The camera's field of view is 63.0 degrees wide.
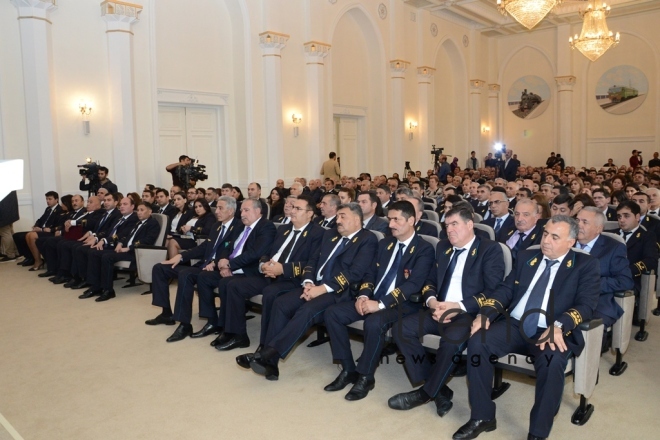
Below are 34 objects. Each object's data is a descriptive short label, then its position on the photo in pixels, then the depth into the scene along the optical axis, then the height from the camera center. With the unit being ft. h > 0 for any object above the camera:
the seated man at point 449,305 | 10.77 -2.86
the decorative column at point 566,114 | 64.23 +6.37
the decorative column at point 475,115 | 64.39 +6.53
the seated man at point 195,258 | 17.12 -2.61
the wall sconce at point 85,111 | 31.48 +4.03
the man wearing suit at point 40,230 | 26.58 -2.41
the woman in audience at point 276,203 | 28.66 -1.50
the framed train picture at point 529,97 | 67.10 +8.98
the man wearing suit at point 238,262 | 15.42 -2.53
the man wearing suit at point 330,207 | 17.82 -1.11
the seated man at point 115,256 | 20.63 -2.95
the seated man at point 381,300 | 11.83 -2.96
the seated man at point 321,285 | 12.56 -2.81
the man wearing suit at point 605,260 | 11.63 -2.14
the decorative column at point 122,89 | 31.99 +5.43
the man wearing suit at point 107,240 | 21.90 -2.50
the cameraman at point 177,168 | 32.65 +0.58
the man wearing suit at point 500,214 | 17.90 -1.54
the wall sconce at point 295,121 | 42.80 +4.25
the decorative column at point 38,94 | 28.63 +4.70
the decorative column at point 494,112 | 68.33 +7.32
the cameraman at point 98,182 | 29.73 -0.14
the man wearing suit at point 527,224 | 14.98 -1.59
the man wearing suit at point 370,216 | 18.48 -1.53
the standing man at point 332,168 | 42.65 +0.43
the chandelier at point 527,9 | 30.83 +9.21
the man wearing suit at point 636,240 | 14.35 -2.08
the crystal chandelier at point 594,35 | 40.14 +9.91
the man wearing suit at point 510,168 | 52.65 +0.06
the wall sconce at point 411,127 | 54.54 +4.48
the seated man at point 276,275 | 14.61 -2.75
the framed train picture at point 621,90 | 61.00 +8.77
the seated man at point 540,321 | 9.44 -2.93
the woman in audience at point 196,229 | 22.17 -2.17
